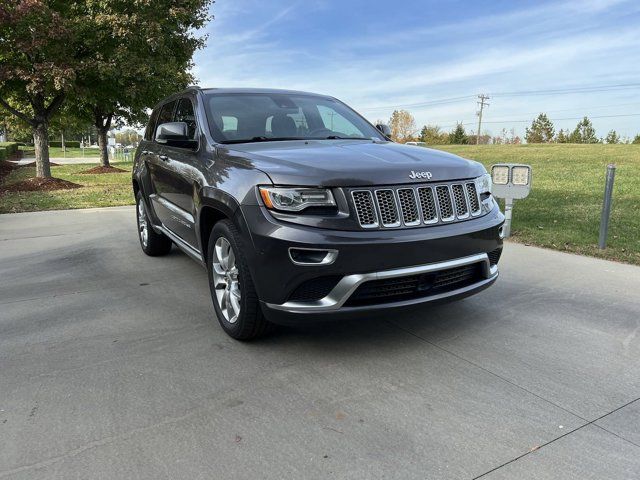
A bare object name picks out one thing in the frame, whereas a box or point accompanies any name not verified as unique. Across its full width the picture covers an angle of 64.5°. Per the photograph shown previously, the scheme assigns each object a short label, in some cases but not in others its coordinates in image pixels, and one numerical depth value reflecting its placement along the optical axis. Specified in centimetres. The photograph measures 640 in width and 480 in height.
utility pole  8552
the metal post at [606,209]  615
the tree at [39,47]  1254
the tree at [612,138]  8575
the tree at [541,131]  8675
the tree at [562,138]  8425
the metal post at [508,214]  688
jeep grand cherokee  297
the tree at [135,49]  1405
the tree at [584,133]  8073
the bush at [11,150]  3306
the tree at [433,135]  8228
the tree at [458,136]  7719
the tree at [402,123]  8481
